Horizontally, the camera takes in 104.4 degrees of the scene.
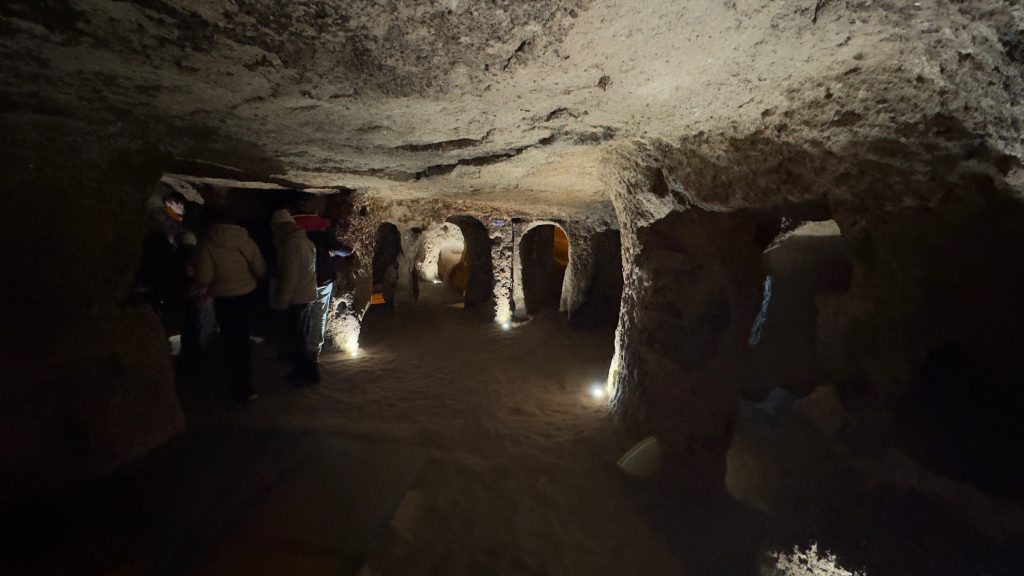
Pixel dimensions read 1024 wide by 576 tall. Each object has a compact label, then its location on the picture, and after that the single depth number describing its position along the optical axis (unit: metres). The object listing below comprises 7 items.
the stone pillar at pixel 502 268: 7.86
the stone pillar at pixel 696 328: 2.73
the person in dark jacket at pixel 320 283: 4.35
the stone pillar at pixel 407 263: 7.98
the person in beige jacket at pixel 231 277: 3.02
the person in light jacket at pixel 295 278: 3.68
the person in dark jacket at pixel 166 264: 3.27
